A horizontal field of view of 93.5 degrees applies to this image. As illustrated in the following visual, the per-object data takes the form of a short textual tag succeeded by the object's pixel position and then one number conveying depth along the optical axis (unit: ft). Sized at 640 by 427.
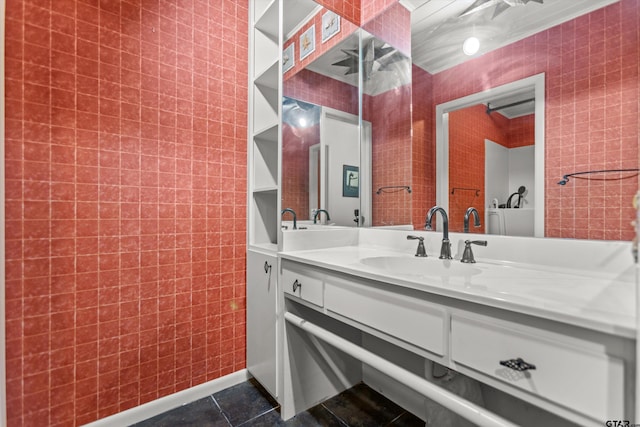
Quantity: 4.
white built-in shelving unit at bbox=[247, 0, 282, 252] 5.73
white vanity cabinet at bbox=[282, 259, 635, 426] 1.84
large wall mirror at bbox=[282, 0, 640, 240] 3.09
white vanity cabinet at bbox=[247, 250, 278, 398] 5.08
